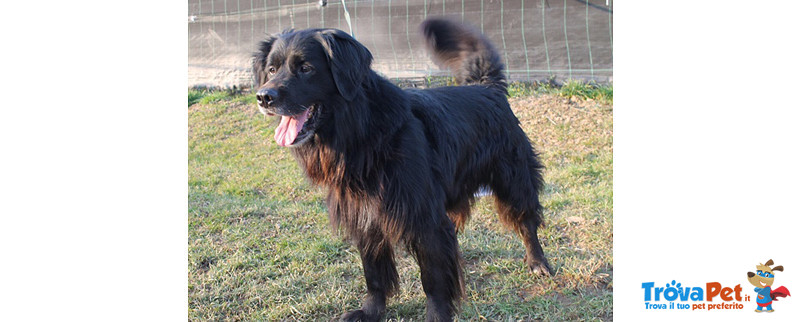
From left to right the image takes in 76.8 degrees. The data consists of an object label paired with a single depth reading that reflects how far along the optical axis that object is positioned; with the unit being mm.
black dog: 2207
